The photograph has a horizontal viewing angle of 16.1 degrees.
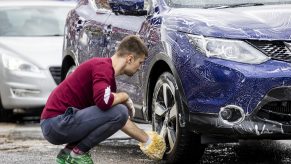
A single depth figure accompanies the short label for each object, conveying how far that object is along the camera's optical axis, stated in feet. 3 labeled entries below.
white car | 40.86
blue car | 22.60
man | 21.85
